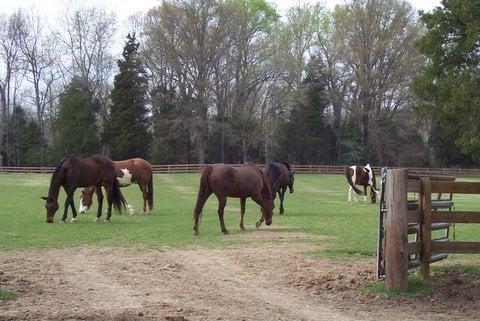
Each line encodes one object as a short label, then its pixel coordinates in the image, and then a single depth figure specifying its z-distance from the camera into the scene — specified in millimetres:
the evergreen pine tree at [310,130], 69750
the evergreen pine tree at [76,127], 66188
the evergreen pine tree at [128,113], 65062
